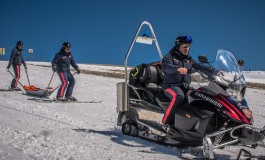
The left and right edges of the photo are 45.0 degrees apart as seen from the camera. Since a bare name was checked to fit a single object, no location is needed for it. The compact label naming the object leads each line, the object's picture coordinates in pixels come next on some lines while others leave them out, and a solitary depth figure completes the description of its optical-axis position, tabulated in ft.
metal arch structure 22.00
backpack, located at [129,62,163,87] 22.24
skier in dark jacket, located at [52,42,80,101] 38.34
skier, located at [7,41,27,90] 47.75
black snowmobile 14.73
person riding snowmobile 17.90
